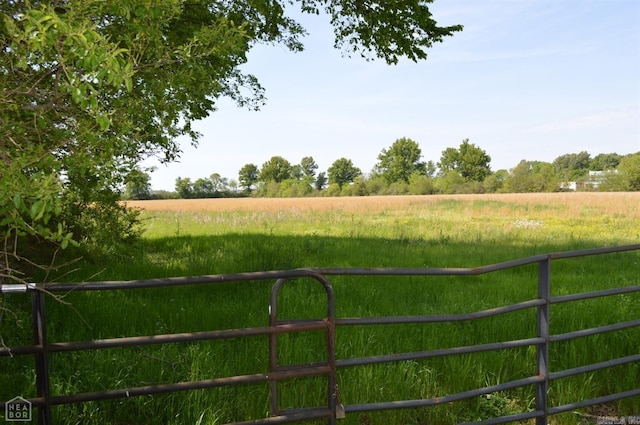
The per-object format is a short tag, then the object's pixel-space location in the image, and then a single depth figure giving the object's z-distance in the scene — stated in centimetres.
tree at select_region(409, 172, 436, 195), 9231
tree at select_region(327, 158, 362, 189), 13062
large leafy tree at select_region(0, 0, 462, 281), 234
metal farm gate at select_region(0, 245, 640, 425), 264
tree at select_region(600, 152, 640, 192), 8494
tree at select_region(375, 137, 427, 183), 11006
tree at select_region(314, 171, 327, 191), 13338
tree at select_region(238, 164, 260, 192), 13550
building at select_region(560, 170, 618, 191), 9262
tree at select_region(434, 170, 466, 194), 9600
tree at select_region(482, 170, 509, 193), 9402
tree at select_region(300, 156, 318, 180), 13905
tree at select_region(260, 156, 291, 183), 12975
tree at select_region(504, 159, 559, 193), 9018
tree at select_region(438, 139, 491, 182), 10750
